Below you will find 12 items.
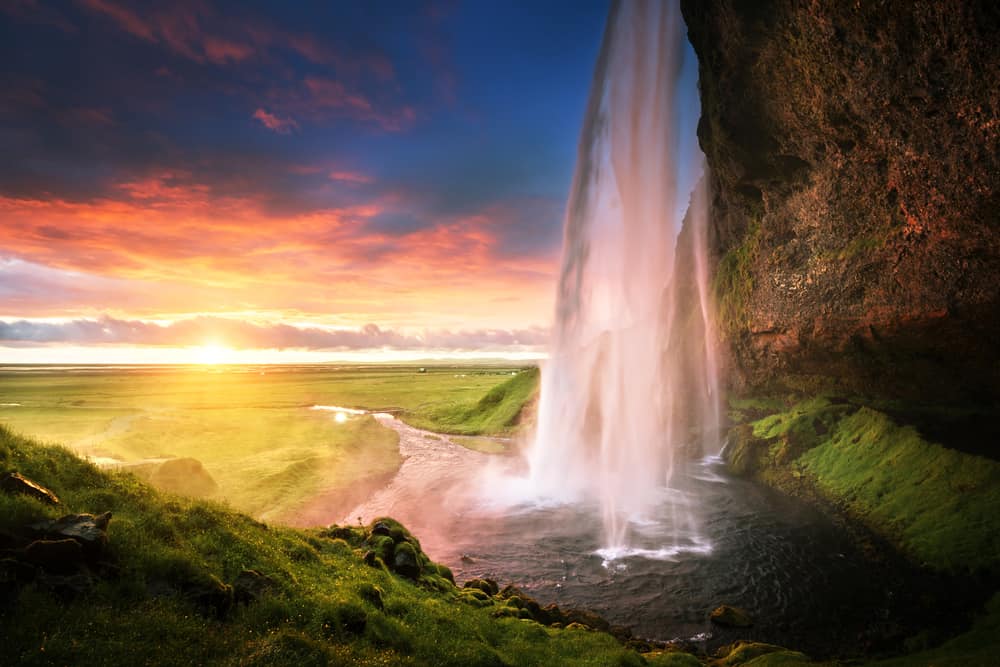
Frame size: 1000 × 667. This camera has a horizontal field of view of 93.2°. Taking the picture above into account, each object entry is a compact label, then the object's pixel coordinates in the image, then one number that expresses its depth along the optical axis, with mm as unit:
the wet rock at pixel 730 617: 18911
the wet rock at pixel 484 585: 19734
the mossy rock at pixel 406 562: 17719
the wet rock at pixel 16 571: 9305
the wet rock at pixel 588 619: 18109
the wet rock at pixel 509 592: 19219
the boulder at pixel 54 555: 9961
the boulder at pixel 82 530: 10727
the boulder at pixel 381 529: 19422
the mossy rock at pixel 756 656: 14594
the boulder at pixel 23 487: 11906
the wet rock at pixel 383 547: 18047
